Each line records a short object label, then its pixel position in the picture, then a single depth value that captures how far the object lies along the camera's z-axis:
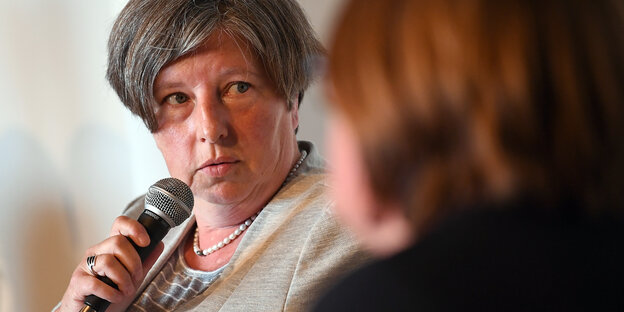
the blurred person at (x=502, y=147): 1.90
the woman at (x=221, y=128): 2.93
